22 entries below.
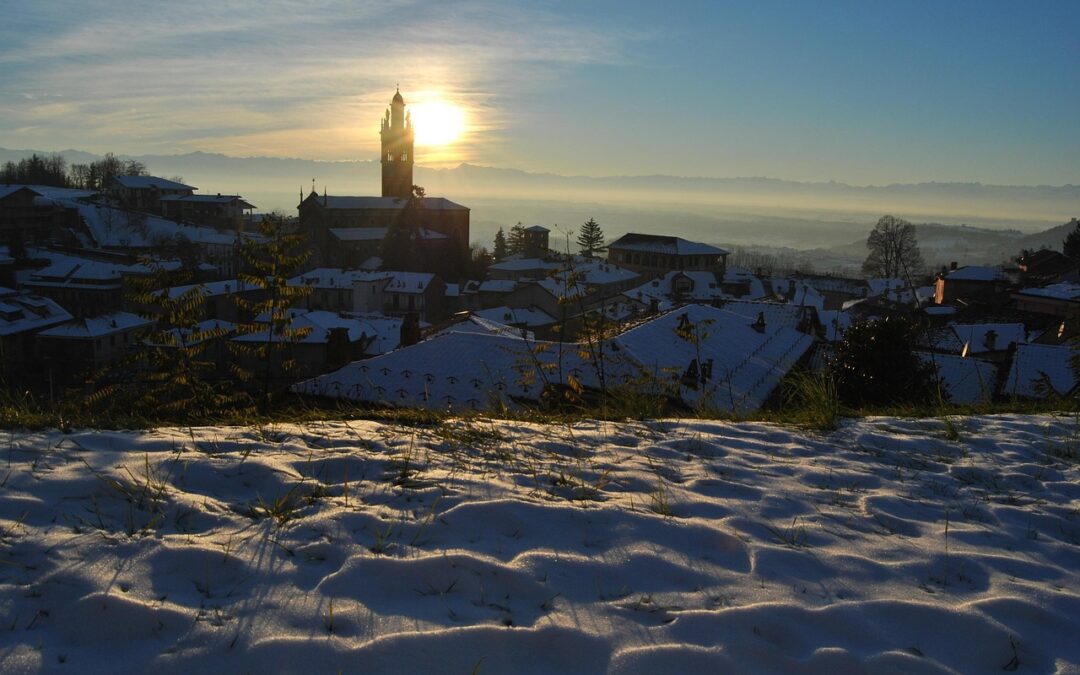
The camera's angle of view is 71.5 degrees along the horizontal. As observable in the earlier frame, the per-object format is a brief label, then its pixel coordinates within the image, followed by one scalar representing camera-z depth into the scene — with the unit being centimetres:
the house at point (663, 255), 8075
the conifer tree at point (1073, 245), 6469
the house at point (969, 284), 5659
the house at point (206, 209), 8569
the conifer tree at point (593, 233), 9294
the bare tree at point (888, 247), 8200
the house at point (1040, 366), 1931
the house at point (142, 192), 8638
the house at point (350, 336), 3353
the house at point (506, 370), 1412
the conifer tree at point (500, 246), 9812
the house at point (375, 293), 5600
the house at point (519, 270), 7106
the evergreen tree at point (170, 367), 674
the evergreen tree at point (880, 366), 1209
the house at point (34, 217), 6456
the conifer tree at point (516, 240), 10131
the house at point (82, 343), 3462
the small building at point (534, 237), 8988
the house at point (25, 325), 3297
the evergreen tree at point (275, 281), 746
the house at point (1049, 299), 3931
